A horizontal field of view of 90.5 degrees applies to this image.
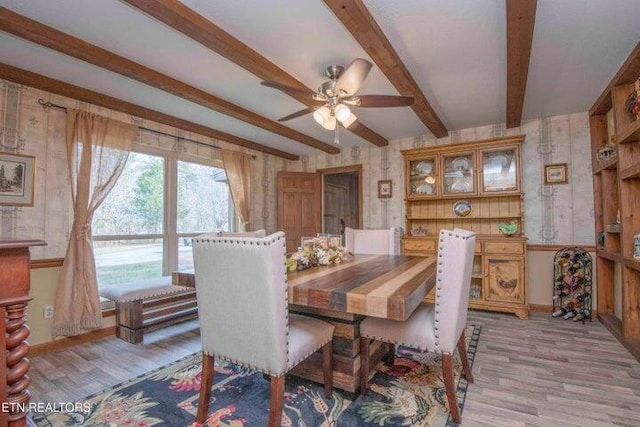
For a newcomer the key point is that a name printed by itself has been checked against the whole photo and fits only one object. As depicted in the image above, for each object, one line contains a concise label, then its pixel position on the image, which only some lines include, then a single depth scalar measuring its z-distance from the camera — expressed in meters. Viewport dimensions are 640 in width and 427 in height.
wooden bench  2.81
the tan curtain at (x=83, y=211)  2.74
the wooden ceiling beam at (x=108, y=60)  1.85
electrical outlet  2.69
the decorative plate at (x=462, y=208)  4.09
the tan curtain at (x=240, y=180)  4.34
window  3.22
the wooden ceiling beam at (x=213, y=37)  1.69
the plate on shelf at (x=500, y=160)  3.76
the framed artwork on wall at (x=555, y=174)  3.60
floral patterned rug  1.67
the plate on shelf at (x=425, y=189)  4.18
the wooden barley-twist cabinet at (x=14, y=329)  0.92
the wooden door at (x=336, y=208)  6.25
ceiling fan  2.15
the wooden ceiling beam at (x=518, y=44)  1.68
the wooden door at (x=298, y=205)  5.00
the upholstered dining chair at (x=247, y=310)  1.36
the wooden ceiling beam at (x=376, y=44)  1.70
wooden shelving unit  2.58
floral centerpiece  2.14
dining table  1.35
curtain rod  2.72
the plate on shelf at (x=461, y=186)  3.93
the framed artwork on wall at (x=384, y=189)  4.64
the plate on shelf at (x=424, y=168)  4.20
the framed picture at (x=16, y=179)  2.51
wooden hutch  3.51
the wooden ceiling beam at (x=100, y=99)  2.46
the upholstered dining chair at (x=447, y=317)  1.60
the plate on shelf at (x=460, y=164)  3.97
